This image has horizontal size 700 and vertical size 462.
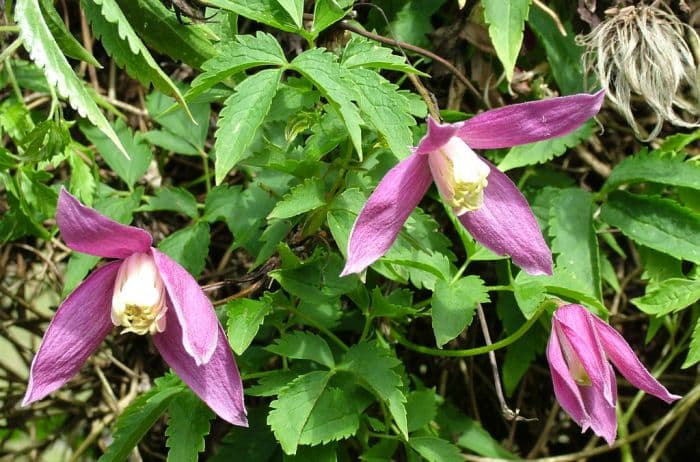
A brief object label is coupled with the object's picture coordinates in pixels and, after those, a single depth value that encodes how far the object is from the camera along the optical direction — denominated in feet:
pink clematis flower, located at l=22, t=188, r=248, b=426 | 1.01
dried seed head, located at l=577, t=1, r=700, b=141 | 1.27
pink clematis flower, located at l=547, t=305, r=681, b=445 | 1.07
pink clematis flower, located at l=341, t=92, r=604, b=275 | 1.03
